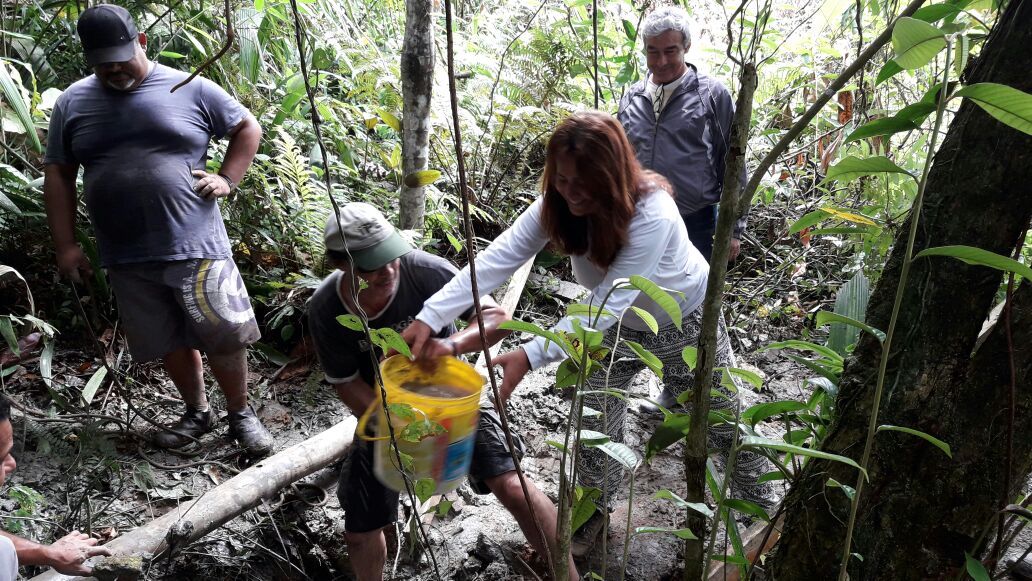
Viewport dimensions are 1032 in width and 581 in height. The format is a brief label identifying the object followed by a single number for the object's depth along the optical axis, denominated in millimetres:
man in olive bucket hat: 2273
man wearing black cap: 2977
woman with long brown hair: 2268
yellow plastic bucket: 1950
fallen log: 2445
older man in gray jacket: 3490
